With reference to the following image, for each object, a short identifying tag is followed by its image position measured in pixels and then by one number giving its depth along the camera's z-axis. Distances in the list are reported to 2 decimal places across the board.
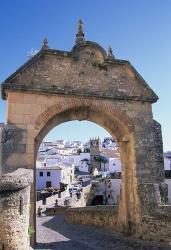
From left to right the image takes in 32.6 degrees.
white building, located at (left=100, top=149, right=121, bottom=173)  52.84
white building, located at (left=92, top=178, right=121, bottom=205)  33.31
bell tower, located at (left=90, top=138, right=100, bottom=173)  62.09
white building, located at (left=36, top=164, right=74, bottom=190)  48.16
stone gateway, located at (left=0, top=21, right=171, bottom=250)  8.56
